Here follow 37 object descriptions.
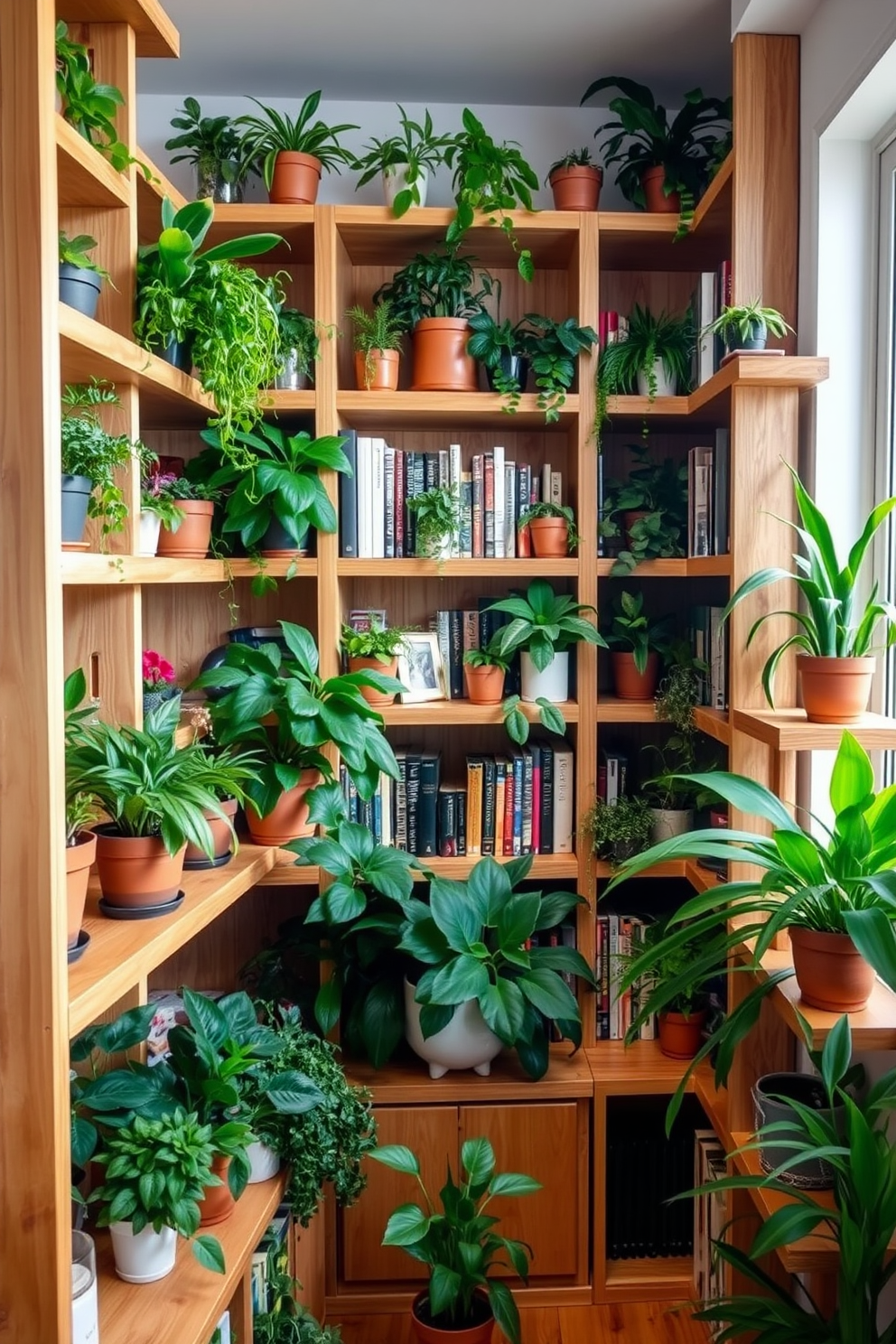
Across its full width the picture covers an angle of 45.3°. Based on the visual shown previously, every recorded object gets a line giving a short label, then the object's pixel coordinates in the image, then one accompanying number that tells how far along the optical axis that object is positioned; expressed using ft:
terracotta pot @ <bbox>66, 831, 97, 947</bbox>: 4.97
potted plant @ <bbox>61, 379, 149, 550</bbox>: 5.58
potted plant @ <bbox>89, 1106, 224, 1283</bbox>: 5.20
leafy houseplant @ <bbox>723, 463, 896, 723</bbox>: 6.28
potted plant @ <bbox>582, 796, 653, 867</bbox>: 8.73
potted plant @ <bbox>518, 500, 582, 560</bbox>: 8.79
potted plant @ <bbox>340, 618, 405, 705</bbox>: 8.77
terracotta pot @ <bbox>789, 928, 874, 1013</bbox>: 5.49
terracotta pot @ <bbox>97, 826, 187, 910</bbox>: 5.75
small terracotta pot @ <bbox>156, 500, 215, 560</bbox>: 7.92
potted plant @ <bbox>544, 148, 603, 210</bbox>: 8.75
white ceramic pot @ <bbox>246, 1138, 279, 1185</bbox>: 6.49
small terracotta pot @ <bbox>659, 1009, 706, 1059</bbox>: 8.70
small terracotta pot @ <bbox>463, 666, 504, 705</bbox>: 8.84
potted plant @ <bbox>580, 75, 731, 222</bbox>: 8.52
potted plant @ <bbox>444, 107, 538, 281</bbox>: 8.29
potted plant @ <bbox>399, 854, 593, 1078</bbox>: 7.55
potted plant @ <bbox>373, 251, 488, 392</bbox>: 8.77
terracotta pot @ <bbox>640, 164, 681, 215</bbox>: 8.72
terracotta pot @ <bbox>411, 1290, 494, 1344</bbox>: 7.02
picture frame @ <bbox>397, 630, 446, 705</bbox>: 9.09
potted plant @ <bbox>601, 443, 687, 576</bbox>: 8.67
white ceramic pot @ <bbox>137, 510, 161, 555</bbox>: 6.94
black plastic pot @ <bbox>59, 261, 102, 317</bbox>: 5.62
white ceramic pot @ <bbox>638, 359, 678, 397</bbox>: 8.77
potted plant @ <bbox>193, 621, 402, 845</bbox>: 7.58
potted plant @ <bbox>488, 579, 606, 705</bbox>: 8.52
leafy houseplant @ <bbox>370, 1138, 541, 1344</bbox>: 6.90
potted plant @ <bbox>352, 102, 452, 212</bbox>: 8.39
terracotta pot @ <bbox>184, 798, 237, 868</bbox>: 7.12
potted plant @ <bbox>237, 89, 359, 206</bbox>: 8.52
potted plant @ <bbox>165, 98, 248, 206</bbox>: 8.57
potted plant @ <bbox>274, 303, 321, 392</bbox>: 8.46
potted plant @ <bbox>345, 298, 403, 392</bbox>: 8.75
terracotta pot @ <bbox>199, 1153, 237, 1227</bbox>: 6.10
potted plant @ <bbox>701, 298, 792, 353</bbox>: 7.09
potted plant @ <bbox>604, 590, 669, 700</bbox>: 8.86
